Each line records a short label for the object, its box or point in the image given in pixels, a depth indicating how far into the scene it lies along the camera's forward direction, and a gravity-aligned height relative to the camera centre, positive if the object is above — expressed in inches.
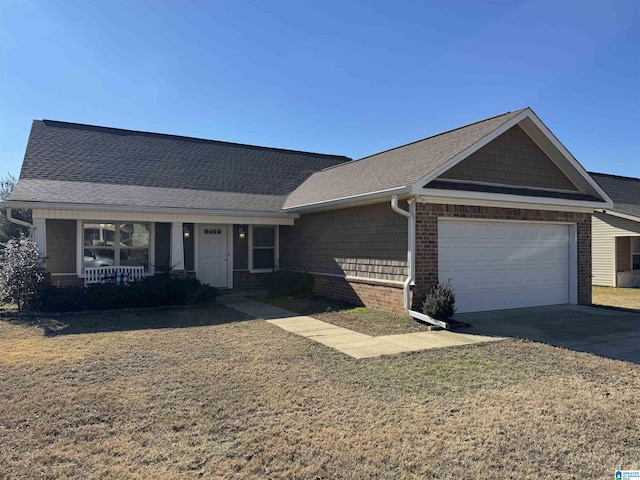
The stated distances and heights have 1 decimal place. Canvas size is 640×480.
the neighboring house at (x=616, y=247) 730.2 -6.9
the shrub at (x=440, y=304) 361.7 -50.0
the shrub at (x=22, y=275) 410.0 -33.0
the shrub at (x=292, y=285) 538.3 -52.7
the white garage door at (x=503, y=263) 415.8 -20.2
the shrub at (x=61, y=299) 419.5 -56.3
